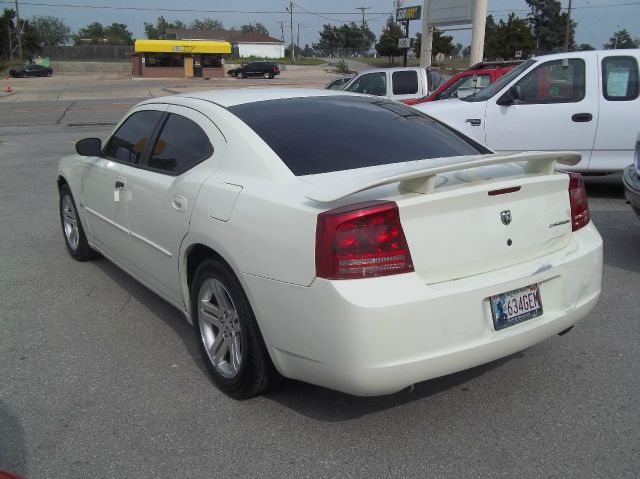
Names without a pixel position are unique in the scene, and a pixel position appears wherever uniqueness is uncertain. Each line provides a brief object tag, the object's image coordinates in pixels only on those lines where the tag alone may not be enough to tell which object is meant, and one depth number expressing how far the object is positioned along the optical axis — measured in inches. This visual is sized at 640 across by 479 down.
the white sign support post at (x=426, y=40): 1080.8
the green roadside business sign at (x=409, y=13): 1631.4
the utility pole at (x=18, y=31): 3083.7
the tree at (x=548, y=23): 3117.6
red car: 455.5
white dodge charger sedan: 107.7
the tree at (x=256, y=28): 6309.1
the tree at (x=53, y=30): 6033.5
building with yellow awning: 2466.8
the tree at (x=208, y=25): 6432.1
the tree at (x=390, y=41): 2977.4
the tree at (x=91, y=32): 5815.9
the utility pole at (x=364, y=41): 4767.5
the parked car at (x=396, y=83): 549.0
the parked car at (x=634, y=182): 225.8
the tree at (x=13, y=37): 3201.3
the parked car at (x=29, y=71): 2427.4
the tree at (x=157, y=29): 5629.9
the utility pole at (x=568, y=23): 2346.3
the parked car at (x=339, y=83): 627.9
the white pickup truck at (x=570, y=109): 317.7
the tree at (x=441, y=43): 2796.3
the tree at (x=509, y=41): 2491.4
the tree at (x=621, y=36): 2970.0
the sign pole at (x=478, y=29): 972.6
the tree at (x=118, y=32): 6003.0
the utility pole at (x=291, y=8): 4067.4
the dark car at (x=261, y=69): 2303.2
